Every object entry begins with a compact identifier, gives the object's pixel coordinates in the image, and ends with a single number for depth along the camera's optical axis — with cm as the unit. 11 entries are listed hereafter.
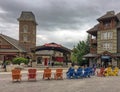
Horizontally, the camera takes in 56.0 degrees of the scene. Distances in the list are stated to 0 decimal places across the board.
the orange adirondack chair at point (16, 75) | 845
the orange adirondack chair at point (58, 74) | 956
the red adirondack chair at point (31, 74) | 891
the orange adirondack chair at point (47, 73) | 931
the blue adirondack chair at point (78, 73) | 1008
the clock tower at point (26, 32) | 3487
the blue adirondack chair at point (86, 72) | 1062
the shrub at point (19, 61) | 2159
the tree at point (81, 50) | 2917
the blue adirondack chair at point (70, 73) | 988
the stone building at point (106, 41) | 2439
